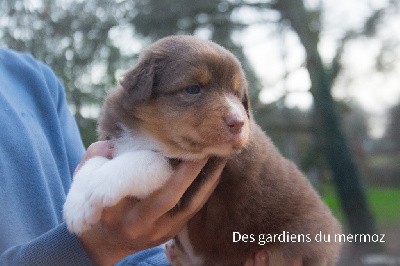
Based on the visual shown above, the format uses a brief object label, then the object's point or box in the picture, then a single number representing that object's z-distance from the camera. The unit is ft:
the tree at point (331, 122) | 11.57
